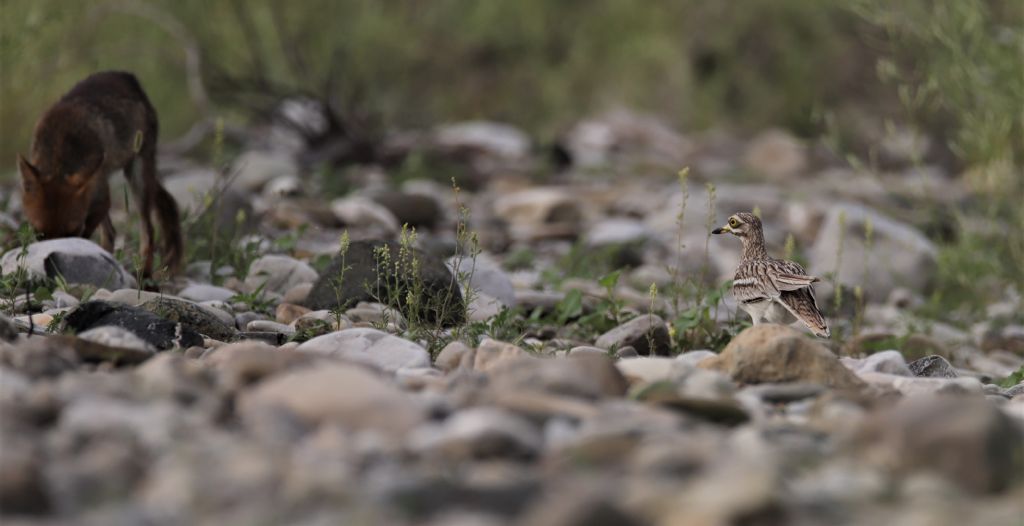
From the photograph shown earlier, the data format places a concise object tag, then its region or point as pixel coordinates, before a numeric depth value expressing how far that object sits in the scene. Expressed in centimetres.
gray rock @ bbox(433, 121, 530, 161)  3072
